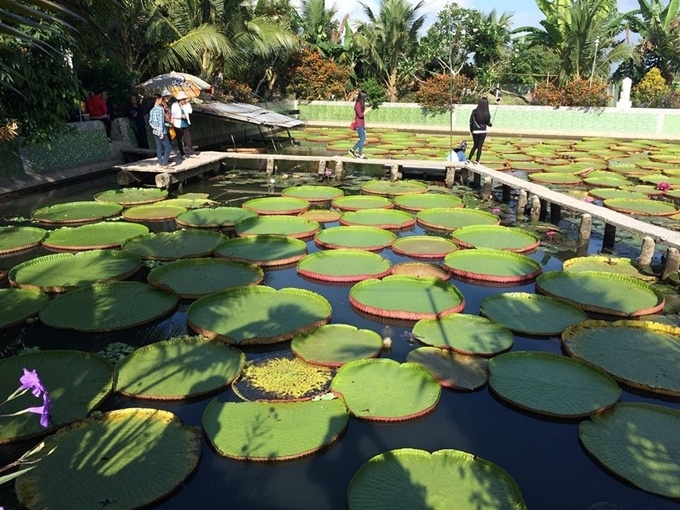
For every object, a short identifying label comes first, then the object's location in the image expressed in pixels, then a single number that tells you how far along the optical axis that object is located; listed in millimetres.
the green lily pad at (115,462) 2709
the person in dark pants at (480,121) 9953
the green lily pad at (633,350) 3782
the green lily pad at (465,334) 4191
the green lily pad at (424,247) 6312
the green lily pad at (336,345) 4047
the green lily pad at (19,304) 4617
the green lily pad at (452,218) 7523
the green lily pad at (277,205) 8109
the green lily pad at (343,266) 5652
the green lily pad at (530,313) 4574
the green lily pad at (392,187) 9586
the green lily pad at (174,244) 6223
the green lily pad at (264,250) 6098
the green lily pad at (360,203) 8523
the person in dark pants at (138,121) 11648
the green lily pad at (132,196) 8625
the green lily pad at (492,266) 5707
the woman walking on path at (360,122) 10656
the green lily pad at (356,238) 6621
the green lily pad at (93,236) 6470
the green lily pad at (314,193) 9055
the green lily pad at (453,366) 3803
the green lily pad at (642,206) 8023
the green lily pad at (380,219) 7504
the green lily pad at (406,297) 4797
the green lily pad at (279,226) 7133
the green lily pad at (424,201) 8625
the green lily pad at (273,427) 3076
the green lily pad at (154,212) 7859
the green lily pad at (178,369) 3666
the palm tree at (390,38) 19922
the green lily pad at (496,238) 6621
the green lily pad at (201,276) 5301
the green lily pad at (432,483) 2684
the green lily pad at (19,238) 6414
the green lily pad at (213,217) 7457
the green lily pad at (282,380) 3656
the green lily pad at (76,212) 7527
